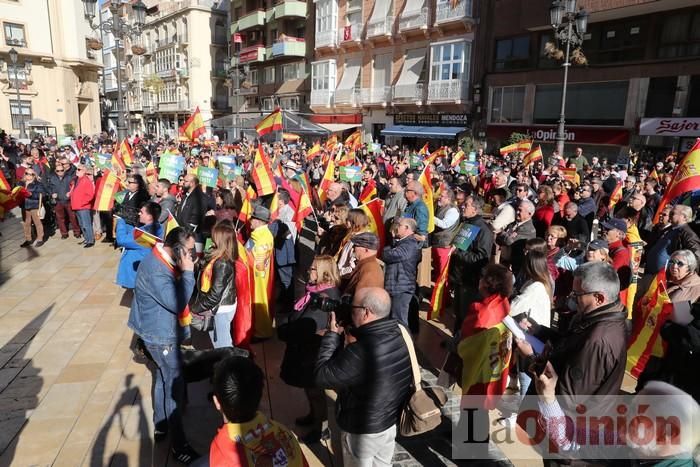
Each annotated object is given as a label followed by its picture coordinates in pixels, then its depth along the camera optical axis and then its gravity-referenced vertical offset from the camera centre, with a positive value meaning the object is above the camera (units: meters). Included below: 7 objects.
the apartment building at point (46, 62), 39.56 +5.69
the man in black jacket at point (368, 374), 2.62 -1.28
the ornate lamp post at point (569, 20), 12.45 +3.13
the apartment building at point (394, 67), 26.34 +4.20
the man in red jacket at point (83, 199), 9.29 -1.30
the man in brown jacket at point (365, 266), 3.90 -1.07
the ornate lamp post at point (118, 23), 12.15 +2.89
